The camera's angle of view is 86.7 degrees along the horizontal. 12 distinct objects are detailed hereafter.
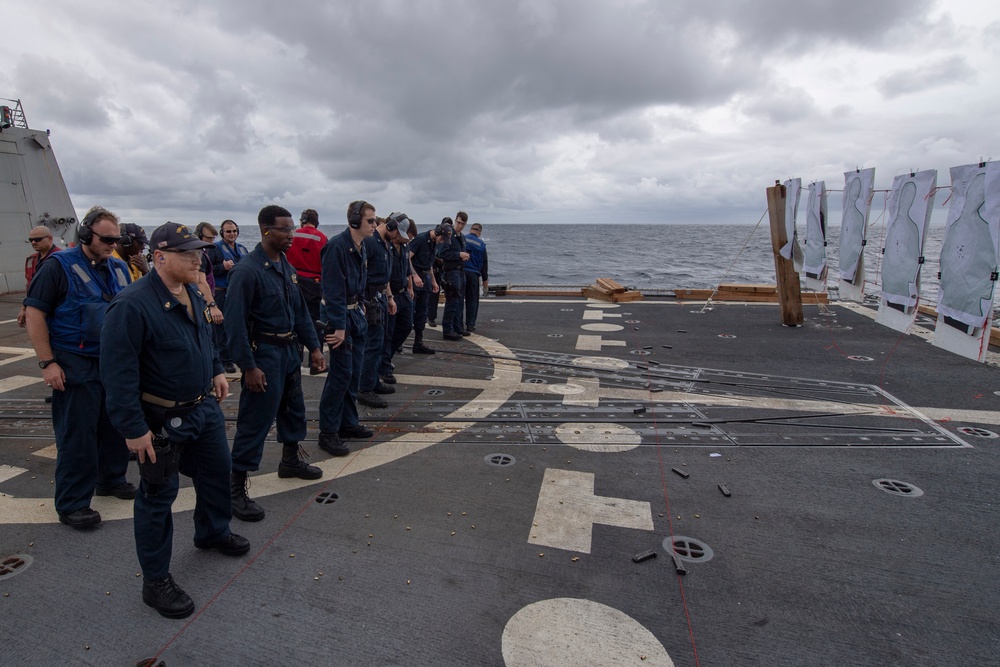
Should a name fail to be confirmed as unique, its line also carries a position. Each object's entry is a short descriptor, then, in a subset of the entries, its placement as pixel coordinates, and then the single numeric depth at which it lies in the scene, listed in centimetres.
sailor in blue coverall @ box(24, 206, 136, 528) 349
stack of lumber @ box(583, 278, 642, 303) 1388
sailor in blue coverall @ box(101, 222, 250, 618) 254
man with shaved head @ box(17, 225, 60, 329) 490
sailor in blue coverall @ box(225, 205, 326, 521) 356
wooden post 1030
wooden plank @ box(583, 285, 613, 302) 1405
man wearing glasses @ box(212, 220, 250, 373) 758
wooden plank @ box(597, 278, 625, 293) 1401
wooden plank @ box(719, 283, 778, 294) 1390
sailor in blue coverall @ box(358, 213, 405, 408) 552
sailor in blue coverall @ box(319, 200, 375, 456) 458
